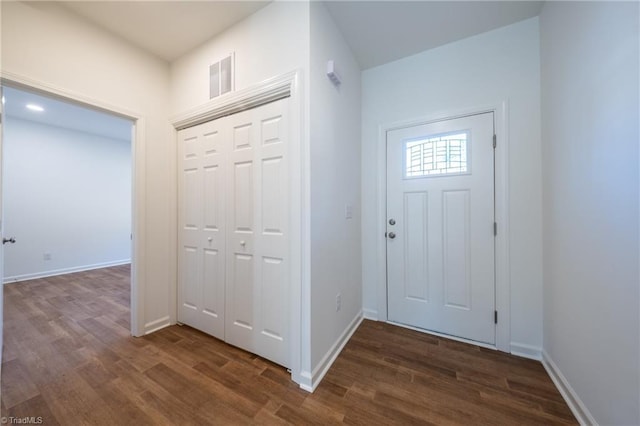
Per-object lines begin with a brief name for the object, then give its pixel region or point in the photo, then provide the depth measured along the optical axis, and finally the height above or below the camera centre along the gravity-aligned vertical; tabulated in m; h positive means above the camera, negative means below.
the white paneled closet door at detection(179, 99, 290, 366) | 1.64 -0.15
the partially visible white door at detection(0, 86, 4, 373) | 1.48 +0.34
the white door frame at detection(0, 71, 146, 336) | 2.04 -0.06
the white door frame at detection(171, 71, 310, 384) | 1.49 -0.06
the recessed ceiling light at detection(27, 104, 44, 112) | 3.29 +1.61
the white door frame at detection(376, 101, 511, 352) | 1.81 -0.08
